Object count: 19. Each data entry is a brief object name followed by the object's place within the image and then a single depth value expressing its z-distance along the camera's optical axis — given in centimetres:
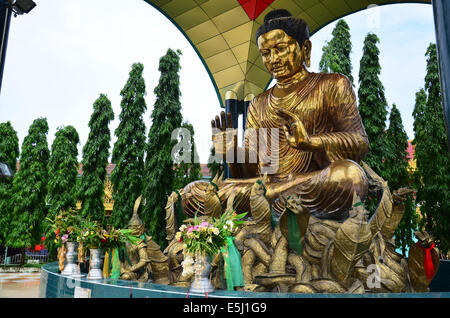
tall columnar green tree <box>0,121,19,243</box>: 1196
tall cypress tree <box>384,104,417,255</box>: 1012
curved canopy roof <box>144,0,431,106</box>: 818
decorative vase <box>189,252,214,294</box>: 274
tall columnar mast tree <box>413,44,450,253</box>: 951
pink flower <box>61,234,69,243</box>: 410
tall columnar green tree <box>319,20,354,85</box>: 1146
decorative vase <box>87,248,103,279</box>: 357
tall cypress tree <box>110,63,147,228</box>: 1102
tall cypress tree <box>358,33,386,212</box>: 1054
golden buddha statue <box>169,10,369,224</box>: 416
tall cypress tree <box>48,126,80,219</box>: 1164
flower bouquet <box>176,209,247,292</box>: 292
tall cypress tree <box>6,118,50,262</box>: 1151
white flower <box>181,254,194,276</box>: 305
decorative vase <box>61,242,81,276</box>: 370
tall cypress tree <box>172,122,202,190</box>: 1142
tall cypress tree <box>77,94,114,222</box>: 1120
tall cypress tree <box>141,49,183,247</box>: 1066
